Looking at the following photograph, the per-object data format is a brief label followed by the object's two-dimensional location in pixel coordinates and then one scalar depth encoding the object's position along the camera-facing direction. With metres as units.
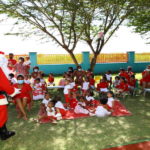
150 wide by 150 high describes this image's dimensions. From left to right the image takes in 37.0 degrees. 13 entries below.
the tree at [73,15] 10.84
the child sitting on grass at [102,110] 7.06
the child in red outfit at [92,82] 10.27
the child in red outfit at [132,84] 9.93
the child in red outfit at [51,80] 11.80
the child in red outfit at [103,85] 9.72
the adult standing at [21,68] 10.86
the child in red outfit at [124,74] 10.65
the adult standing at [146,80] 10.17
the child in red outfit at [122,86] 9.56
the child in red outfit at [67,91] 8.47
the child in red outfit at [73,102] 8.11
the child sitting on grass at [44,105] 7.28
